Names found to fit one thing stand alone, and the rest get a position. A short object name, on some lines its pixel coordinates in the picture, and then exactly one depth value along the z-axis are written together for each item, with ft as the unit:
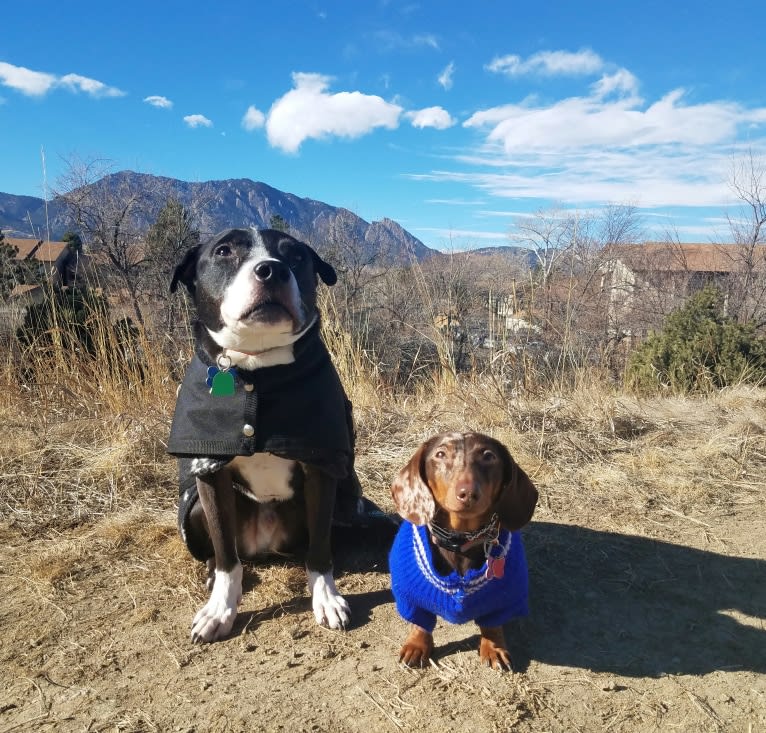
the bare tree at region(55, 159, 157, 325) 44.78
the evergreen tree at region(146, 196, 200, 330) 43.06
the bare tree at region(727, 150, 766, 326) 51.65
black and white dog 6.30
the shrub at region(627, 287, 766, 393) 22.16
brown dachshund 5.64
